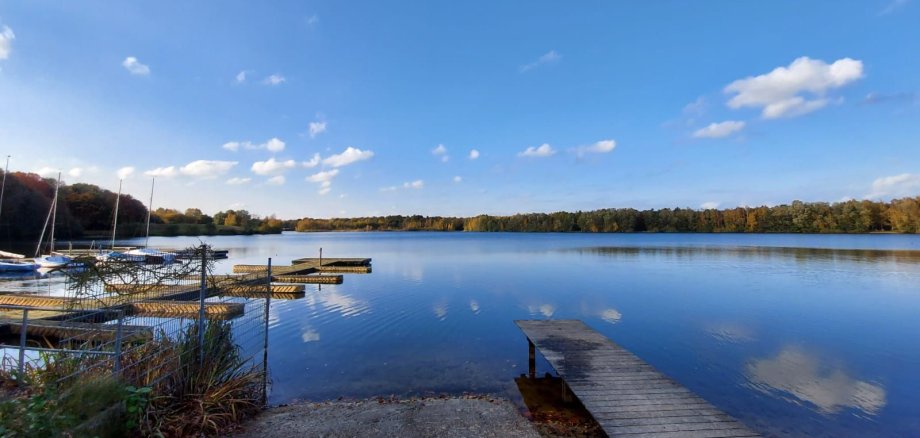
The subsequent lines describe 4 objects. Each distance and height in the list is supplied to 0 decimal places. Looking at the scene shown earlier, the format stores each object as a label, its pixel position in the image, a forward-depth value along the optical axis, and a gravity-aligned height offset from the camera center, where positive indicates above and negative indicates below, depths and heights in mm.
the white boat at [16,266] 24547 -1541
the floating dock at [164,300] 5236 -1913
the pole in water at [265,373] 6520 -2166
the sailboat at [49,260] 25094 -1233
